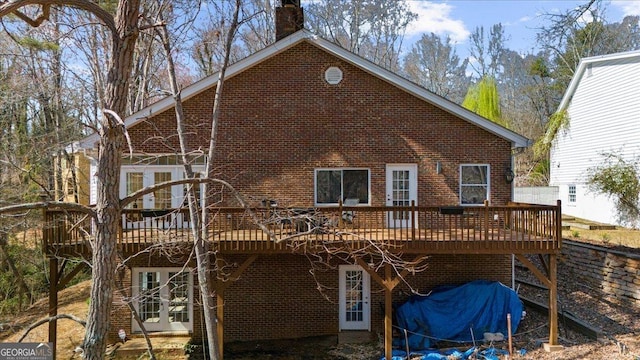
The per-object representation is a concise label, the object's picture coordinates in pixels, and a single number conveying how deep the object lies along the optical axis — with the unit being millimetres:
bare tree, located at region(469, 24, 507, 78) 44750
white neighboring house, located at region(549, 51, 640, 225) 19422
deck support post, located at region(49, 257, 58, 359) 11070
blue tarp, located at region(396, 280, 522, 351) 11688
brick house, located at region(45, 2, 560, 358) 12953
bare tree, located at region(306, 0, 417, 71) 30188
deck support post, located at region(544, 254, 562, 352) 10664
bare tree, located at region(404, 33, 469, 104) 38219
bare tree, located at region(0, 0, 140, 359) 6383
